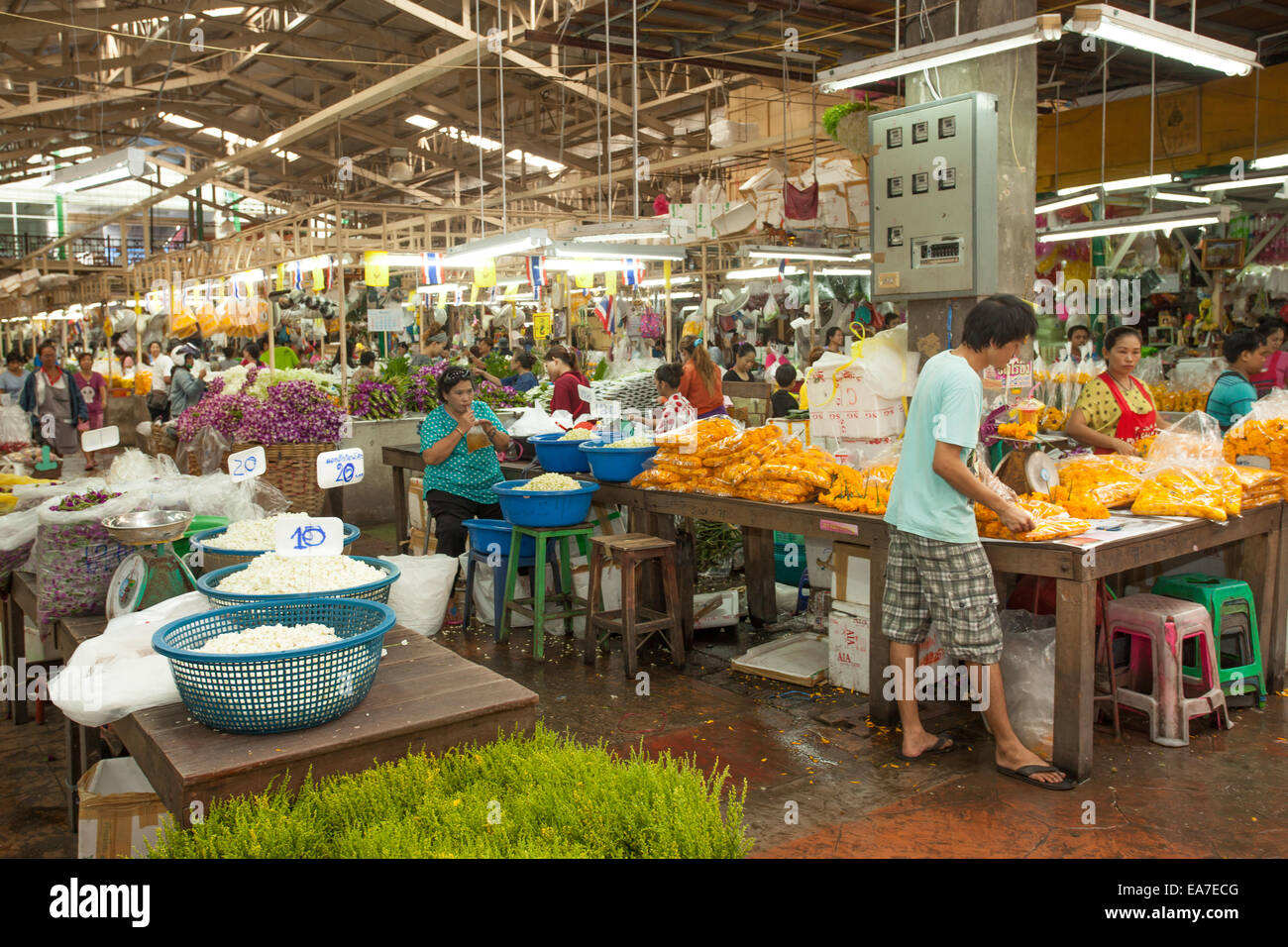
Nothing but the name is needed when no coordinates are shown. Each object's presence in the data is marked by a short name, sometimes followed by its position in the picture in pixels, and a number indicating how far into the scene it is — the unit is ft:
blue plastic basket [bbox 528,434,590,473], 21.18
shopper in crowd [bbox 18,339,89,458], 38.50
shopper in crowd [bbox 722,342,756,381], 42.10
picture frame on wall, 34.01
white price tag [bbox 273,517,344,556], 11.22
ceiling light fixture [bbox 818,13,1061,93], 14.16
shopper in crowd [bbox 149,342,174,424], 43.93
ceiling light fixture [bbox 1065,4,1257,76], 13.47
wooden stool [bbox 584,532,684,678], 18.08
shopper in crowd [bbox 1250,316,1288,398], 23.58
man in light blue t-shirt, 12.48
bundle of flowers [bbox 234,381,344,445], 25.27
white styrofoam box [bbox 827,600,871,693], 16.49
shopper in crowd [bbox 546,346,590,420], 28.35
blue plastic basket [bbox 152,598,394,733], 8.41
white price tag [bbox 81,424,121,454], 16.14
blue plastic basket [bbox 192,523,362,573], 12.59
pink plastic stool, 14.23
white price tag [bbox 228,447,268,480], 14.12
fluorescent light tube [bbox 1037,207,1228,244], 25.98
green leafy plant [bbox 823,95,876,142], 19.92
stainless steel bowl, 11.85
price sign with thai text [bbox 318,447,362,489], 13.58
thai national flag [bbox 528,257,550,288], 35.53
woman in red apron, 17.89
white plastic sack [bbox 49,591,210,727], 9.26
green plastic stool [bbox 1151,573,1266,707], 15.39
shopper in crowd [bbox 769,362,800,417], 29.76
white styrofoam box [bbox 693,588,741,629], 20.78
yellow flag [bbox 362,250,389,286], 33.12
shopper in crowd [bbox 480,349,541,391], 34.60
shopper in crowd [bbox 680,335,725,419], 26.13
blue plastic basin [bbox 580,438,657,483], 19.77
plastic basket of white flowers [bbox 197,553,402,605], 10.48
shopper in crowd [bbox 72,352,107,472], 44.50
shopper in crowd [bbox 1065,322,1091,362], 32.86
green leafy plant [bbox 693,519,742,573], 24.64
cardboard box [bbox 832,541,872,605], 16.07
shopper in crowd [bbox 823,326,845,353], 35.24
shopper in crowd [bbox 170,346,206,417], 38.29
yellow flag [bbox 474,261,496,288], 36.37
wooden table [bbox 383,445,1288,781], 12.76
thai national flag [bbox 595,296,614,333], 48.03
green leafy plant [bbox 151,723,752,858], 7.82
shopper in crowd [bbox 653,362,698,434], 20.06
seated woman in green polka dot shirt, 20.36
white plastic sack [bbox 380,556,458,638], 17.93
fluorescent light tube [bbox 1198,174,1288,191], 26.16
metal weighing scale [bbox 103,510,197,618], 11.95
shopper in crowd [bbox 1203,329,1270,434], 19.34
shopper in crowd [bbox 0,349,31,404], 39.91
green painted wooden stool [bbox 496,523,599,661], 19.03
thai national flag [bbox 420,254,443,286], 33.92
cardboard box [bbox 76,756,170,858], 9.91
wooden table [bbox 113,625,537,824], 8.13
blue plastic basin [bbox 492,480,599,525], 18.81
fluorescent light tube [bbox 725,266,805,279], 42.98
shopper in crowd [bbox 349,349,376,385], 36.14
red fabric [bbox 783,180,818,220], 31.12
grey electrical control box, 16.83
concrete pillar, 17.70
